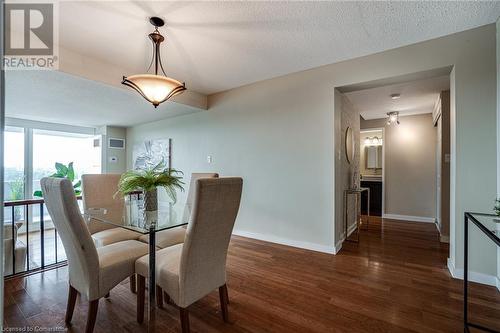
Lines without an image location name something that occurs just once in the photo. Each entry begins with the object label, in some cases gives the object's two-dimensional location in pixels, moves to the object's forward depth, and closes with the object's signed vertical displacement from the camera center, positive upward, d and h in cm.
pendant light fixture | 203 +74
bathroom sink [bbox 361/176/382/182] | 570 -30
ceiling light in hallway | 469 +105
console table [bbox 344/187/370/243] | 349 -69
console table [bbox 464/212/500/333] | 136 -37
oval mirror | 376 +38
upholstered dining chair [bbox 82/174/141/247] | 217 -41
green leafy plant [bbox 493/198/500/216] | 148 -28
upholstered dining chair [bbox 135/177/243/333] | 133 -56
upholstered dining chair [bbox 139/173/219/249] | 214 -70
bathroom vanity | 557 -71
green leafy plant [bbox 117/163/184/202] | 193 -13
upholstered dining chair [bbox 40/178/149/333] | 136 -62
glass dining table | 150 -43
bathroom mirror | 614 +27
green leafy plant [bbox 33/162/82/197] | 500 -15
